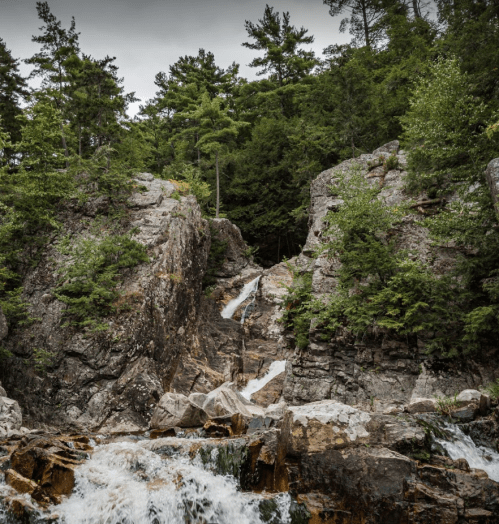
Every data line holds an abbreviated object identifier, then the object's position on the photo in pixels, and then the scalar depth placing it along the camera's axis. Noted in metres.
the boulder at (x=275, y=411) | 9.16
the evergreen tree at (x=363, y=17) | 29.28
